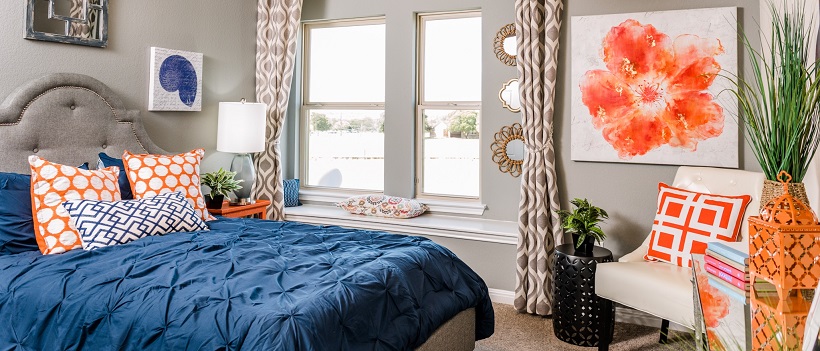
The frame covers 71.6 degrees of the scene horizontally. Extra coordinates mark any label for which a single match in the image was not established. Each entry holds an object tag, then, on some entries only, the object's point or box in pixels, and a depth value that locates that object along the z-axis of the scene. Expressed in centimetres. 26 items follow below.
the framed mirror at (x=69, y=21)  307
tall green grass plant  142
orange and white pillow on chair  279
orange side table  383
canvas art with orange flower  324
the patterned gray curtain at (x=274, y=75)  446
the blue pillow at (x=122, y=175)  297
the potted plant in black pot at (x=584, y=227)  316
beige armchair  256
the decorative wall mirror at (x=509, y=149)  396
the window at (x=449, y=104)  425
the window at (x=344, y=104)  462
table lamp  396
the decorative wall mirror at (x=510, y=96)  393
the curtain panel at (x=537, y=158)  357
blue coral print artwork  373
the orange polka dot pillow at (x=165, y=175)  299
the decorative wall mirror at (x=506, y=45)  394
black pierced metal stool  308
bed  179
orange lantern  108
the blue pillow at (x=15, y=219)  250
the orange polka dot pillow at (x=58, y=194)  250
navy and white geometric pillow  249
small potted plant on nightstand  378
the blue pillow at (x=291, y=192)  465
